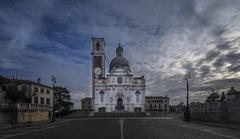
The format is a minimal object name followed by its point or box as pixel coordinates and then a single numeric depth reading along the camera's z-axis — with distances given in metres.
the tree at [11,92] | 26.18
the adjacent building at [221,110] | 16.95
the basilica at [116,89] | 57.85
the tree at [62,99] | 55.08
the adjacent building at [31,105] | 20.37
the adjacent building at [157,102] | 79.27
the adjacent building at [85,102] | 79.65
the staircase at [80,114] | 45.44
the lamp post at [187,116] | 22.42
